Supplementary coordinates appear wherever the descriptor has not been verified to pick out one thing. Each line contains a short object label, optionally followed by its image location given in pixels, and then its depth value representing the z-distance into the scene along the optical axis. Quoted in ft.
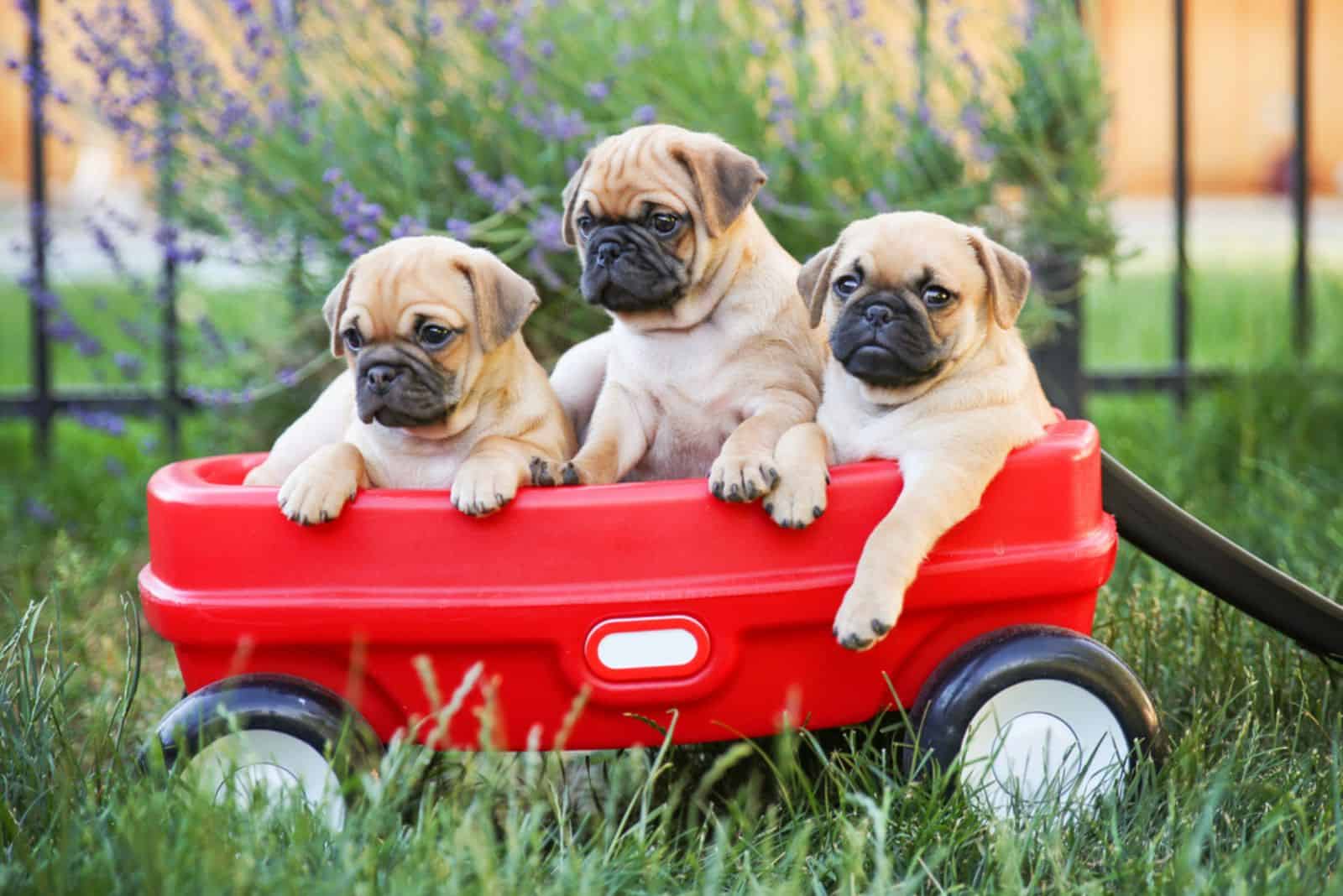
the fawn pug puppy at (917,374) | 7.36
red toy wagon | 7.37
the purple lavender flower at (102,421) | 14.38
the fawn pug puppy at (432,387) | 7.52
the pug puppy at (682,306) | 8.57
